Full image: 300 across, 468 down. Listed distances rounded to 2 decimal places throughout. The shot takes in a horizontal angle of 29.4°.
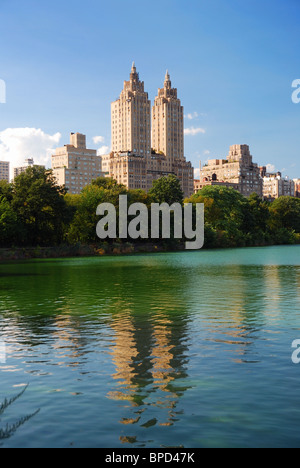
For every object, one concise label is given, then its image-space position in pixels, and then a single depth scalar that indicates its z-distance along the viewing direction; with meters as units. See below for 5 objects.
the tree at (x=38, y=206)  93.25
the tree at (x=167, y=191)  139.12
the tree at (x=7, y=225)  85.38
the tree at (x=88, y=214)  107.44
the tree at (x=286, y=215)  174.38
